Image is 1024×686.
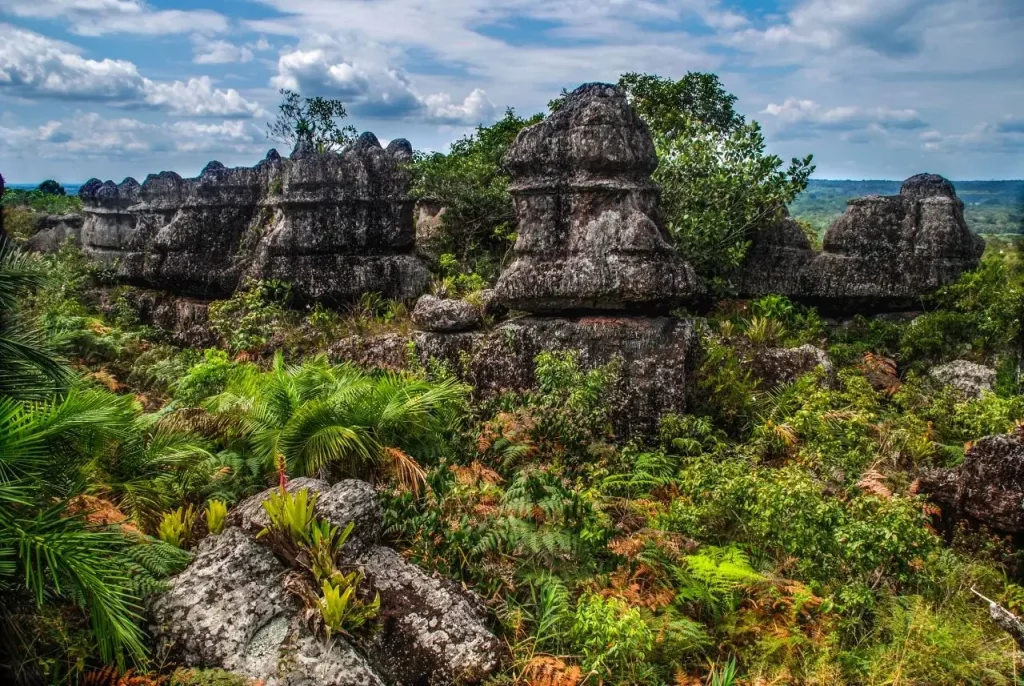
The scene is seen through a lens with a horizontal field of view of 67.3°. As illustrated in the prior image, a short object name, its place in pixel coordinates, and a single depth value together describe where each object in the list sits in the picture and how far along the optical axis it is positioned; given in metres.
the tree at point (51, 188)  42.38
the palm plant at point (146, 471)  6.56
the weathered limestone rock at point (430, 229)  14.27
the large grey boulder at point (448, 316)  10.24
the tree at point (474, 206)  14.08
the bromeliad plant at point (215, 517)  6.38
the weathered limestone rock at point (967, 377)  10.06
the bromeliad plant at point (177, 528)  6.14
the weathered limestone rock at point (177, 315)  13.27
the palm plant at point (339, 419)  7.52
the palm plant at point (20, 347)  5.31
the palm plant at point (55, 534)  4.44
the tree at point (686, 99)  16.20
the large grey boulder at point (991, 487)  6.37
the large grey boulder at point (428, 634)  5.52
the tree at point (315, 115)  23.33
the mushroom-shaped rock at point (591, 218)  9.41
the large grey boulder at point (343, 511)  6.20
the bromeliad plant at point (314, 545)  5.59
